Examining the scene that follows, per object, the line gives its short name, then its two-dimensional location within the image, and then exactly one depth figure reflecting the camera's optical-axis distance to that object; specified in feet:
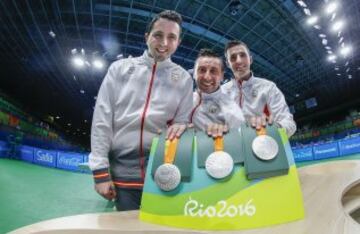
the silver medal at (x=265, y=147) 1.98
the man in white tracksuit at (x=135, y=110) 3.46
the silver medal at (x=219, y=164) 1.94
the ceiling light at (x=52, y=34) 44.57
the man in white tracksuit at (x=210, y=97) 4.67
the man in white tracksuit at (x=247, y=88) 5.74
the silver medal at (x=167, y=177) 1.96
